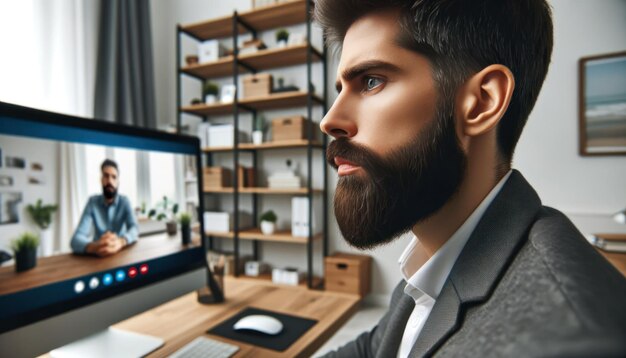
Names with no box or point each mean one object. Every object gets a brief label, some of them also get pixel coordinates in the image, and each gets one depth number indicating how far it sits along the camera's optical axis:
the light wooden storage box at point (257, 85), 2.81
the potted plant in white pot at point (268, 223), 2.79
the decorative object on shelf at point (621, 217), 1.47
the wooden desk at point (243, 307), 0.80
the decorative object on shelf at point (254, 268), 2.94
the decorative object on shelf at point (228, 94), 2.93
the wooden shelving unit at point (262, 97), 2.64
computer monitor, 0.62
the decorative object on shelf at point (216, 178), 2.99
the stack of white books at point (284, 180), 2.79
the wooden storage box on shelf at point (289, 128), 2.68
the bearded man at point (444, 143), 0.47
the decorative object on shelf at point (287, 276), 2.74
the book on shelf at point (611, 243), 1.51
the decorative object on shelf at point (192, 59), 3.17
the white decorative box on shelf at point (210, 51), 3.04
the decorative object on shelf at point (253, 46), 2.86
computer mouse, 0.85
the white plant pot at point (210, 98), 3.12
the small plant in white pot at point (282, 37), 2.79
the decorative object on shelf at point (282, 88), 2.73
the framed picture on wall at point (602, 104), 2.15
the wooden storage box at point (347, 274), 2.55
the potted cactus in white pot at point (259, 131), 2.88
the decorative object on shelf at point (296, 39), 2.74
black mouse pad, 0.80
